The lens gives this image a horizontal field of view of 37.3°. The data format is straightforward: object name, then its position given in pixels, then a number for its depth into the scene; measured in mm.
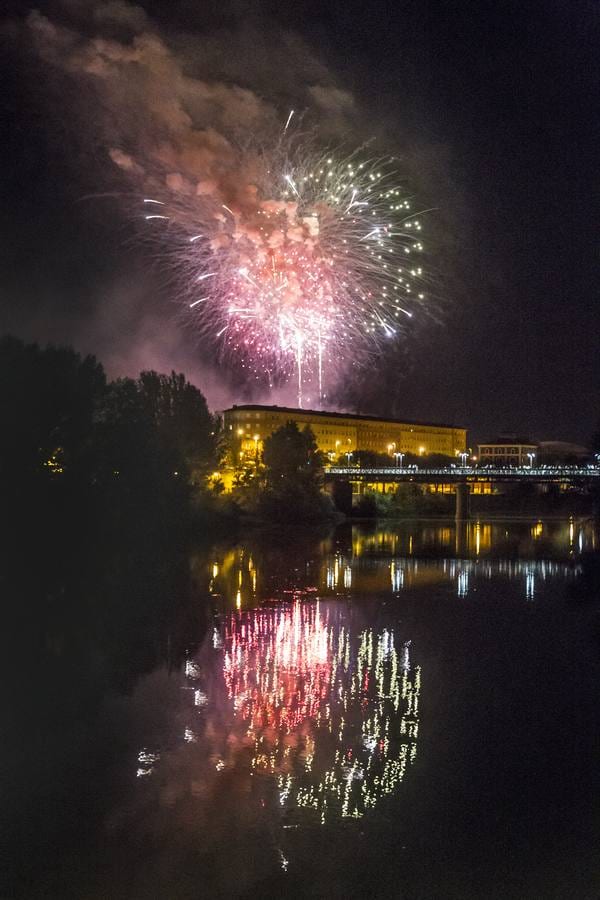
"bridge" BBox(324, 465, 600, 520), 80250
